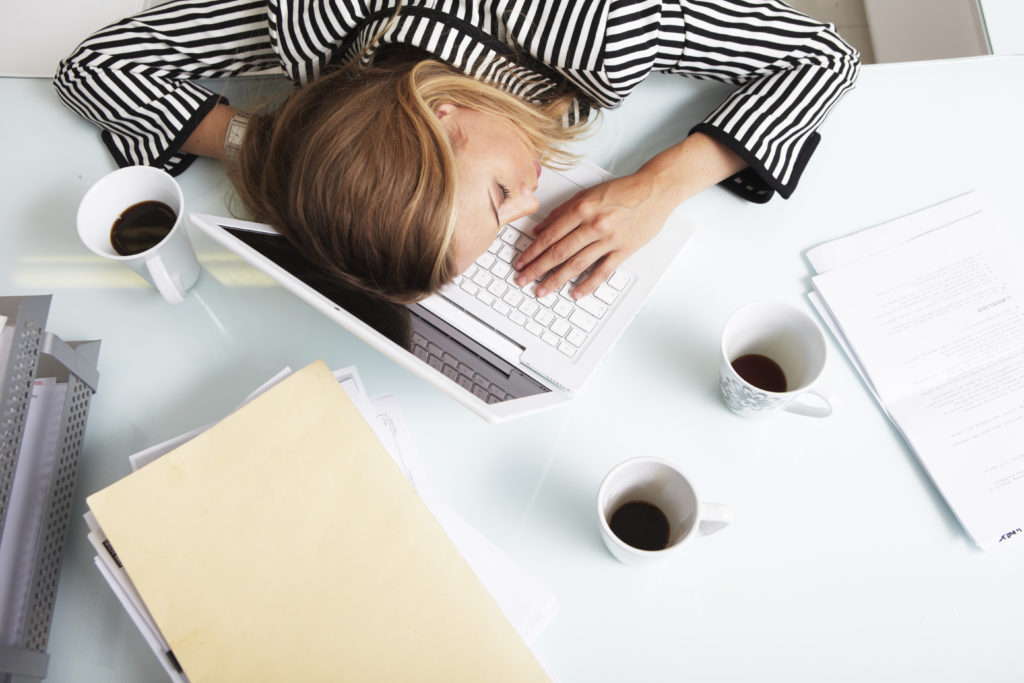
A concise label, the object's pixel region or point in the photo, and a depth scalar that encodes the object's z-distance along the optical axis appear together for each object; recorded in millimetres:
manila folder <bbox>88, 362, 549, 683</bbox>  631
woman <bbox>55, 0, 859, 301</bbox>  704
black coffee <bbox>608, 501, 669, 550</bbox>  697
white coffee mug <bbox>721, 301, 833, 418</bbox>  686
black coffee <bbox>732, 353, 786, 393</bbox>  748
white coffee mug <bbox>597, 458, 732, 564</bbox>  630
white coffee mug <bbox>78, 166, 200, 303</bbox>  756
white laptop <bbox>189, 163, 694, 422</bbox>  680
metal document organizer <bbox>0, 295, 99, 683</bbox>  639
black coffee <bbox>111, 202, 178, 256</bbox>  793
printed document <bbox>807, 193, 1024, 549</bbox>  721
